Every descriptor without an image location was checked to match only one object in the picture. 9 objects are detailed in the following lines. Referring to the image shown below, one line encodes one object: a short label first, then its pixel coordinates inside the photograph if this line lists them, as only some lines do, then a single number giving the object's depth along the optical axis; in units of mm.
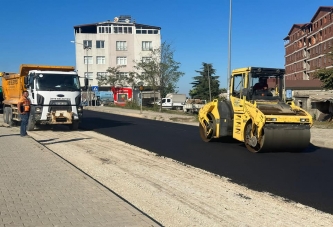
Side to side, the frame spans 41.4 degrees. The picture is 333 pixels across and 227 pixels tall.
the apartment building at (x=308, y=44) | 77138
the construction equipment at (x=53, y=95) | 19062
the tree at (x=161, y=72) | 45406
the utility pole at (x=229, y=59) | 27109
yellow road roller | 12320
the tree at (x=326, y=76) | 26875
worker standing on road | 16734
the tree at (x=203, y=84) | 79312
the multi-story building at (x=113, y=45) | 81938
